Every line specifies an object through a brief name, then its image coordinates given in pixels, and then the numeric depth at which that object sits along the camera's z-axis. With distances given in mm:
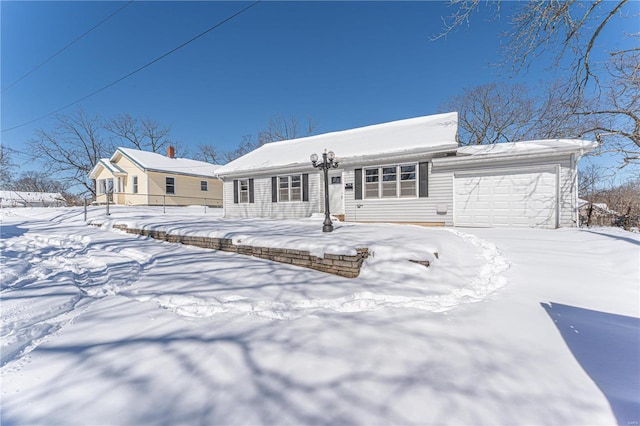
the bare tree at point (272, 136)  27703
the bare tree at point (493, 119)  20359
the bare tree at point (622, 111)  6582
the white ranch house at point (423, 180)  8133
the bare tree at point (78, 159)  24527
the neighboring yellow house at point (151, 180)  19453
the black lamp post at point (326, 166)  6629
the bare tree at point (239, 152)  33819
